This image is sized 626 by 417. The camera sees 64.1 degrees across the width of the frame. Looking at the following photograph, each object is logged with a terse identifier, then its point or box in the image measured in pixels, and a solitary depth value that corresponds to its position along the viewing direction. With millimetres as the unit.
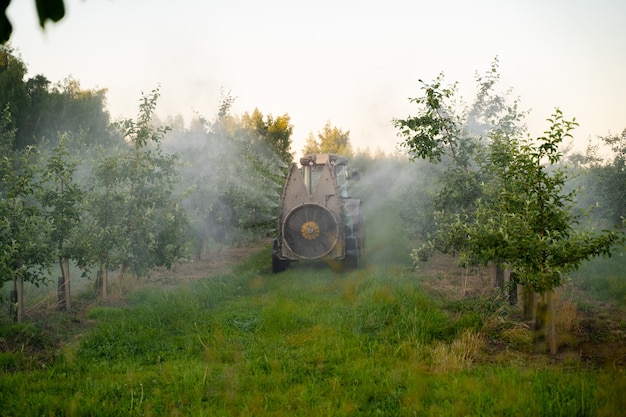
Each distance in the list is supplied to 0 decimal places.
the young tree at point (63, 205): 9289
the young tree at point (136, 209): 10414
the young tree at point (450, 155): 9117
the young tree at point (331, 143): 52781
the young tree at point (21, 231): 8039
